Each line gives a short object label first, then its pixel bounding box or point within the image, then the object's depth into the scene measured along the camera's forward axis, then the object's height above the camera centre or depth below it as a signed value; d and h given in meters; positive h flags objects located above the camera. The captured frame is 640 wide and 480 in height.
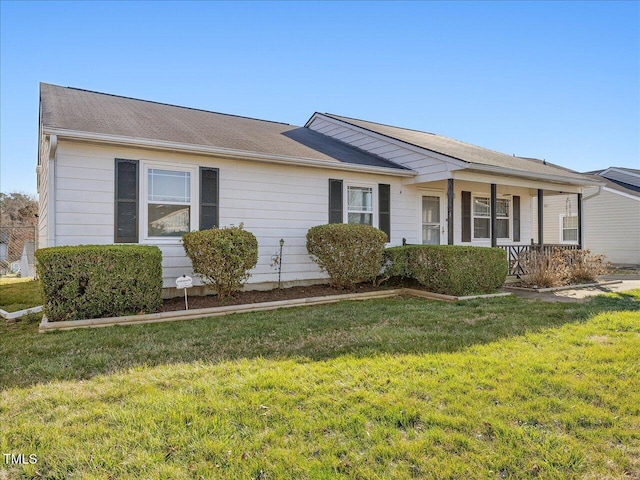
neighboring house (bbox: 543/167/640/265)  16.72 +1.02
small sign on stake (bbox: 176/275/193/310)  6.42 -0.65
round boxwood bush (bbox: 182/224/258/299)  6.79 -0.21
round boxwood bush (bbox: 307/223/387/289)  8.03 -0.17
